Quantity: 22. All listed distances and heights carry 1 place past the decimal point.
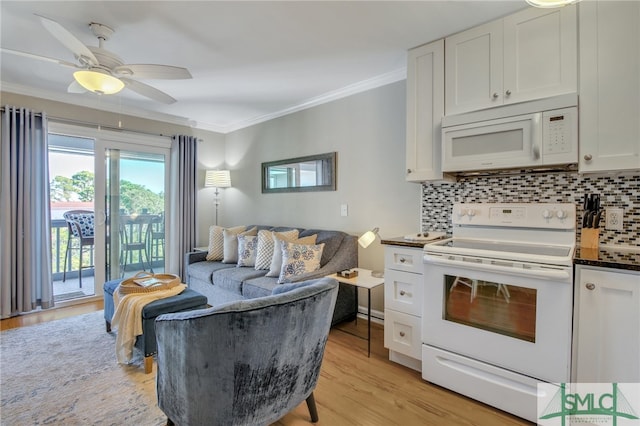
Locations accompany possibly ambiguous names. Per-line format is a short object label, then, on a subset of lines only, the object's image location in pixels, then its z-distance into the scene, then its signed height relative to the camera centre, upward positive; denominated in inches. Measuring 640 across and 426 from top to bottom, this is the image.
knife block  72.2 -6.6
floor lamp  179.3 +18.5
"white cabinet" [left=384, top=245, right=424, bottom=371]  83.9 -26.8
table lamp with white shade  98.2 -9.0
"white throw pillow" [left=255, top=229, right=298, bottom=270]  128.0 -15.9
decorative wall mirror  135.6 +17.8
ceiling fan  78.0 +37.8
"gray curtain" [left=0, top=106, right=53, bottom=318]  121.7 -1.9
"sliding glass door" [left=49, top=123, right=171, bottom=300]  150.2 +5.5
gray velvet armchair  47.4 -24.3
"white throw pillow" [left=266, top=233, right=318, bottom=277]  118.0 -18.1
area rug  67.7 -45.0
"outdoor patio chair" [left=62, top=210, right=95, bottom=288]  180.1 -10.7
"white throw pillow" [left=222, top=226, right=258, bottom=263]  144.6 -17.4
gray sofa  110.8 -26.3
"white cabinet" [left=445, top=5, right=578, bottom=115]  69.9 +37.6
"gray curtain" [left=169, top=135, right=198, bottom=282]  169.9 +5.2
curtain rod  134.3 +40.9
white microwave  69.4 +17.1
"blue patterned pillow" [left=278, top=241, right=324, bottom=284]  110.6 -18.0
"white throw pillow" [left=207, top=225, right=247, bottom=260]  153.5 -16.6
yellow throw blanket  84.4 -31.2
